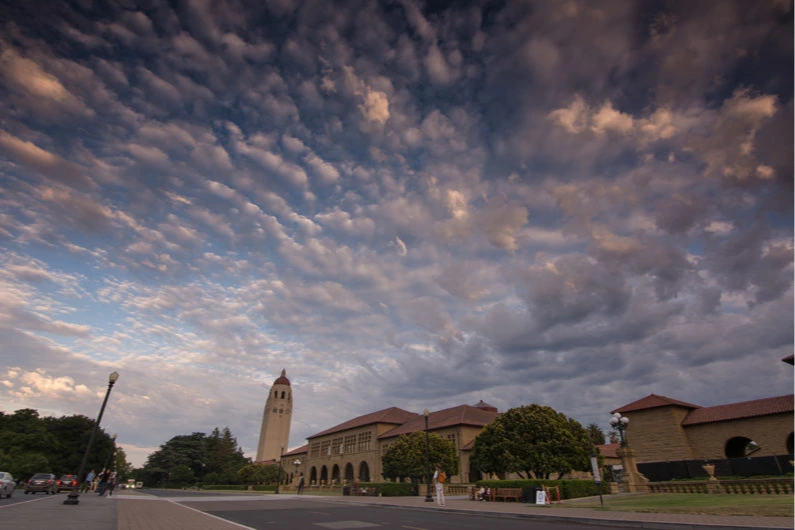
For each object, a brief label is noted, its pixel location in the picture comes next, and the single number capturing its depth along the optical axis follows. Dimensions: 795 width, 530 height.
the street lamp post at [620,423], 26.17
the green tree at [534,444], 32.47
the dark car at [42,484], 31.37
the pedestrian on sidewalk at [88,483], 46.97
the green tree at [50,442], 65.94
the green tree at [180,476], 102.44
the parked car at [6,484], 22.58
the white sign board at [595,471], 17.06
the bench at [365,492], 39.91
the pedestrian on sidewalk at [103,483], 34.28
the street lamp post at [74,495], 19.54
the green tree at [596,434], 93.93
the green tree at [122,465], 135.94
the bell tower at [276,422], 104.44
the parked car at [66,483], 41.84
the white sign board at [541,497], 22.25
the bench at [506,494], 26.11
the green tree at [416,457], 41.78
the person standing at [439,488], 23.10
